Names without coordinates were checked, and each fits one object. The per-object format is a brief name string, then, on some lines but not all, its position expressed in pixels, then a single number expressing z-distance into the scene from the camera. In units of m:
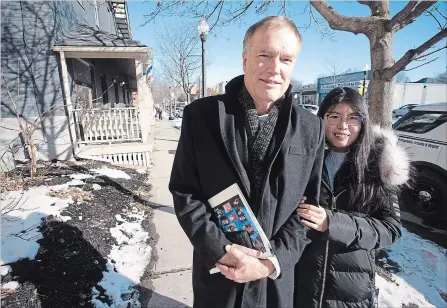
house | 6.25
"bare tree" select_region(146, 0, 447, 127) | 2.89
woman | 1.45
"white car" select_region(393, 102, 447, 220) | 4.50
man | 1.19
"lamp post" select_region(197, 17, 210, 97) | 6.09
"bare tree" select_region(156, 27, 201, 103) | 17.41
